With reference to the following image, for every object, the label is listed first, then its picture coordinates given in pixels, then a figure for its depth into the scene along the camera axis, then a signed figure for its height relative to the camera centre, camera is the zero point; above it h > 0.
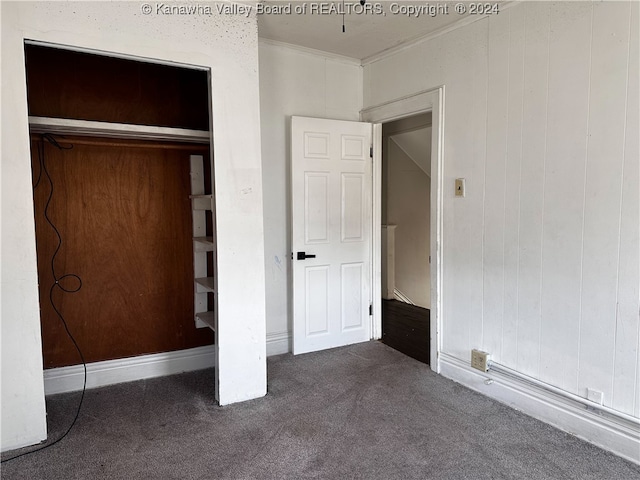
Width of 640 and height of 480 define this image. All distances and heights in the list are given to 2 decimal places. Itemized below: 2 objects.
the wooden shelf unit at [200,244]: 3.39 -0.29
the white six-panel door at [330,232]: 3.71 -0.24
